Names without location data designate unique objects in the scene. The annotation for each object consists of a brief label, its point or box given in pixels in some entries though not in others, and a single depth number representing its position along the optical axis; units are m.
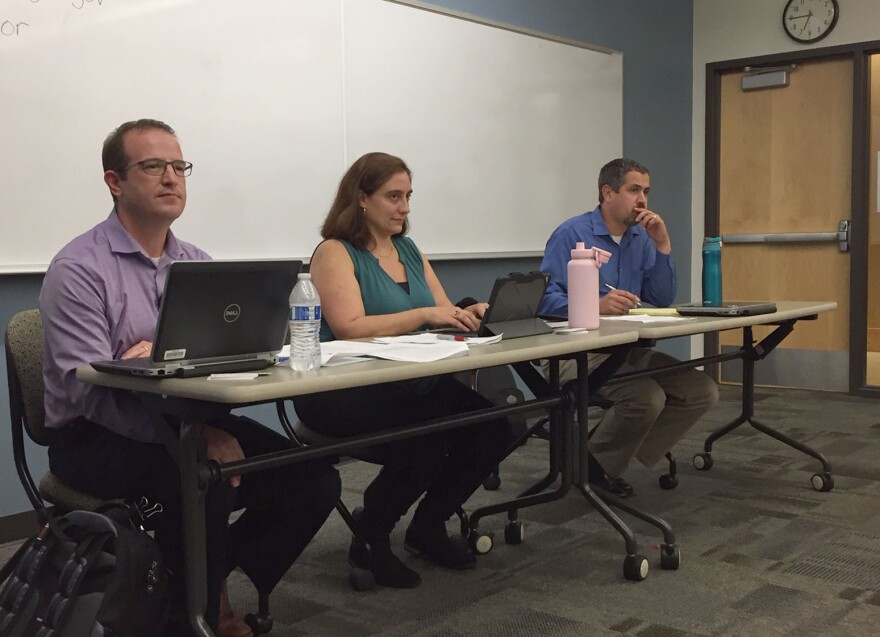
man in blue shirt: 3.02
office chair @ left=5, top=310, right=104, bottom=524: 1.87
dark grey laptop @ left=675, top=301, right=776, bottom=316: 2.83
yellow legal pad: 2.91
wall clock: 5.30
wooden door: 5.39
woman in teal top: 2.36
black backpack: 1.50
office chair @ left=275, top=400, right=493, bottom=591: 2.36
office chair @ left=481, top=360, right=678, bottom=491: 2.62
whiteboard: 2.87
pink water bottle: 2.50
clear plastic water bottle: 1.73
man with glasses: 1.79
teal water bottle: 2.92
